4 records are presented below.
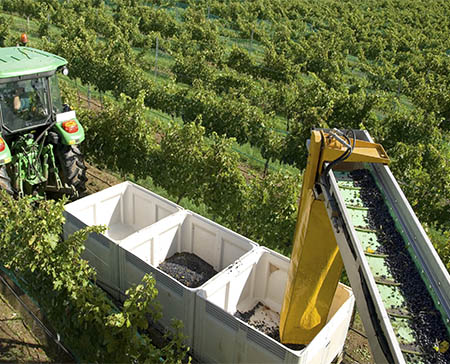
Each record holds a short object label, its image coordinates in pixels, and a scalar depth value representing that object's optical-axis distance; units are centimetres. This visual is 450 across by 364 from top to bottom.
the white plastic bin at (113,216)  682
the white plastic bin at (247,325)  518
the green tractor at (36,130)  776
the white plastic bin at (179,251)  598
